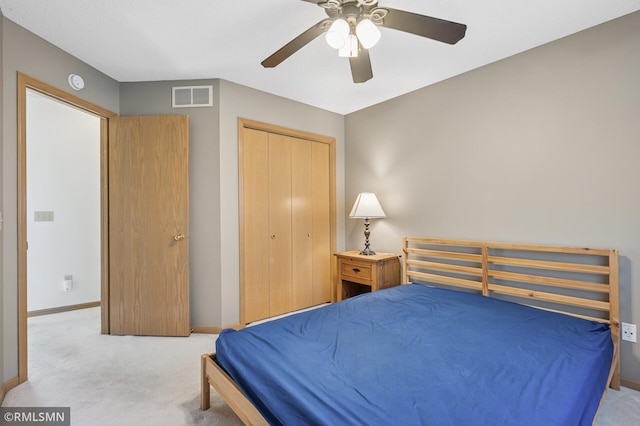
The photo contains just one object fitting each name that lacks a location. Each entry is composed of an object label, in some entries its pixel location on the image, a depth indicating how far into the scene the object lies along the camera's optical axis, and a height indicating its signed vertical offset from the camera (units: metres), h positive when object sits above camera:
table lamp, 3.37 +0.04
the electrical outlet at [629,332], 2.02 -0.83
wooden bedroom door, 2.92 -0.09
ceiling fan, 1.56 +1.00
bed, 1.12 -0.71
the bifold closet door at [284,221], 3.27 -0.11
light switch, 3.55 -0.03
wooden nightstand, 3.18 -0.66
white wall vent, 3.02 +1.18
